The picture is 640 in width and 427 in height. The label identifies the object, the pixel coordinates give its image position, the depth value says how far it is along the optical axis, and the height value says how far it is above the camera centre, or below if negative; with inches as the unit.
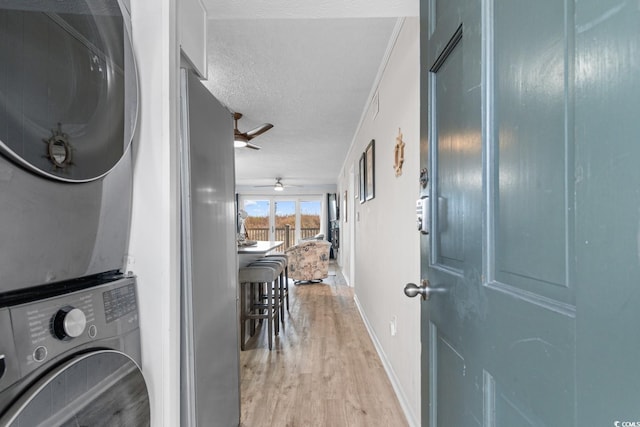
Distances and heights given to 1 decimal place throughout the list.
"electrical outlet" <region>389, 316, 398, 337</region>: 85.9 -31.0
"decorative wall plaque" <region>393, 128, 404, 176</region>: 79.0 +15.2
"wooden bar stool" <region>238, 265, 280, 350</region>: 115.2 -26.4
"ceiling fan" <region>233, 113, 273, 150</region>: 143.2 +37.3
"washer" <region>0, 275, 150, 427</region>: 21.3 -11.2
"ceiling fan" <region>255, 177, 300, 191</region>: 315.3 +31.0
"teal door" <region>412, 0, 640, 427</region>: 14.0 +0.1
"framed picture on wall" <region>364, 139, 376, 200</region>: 121.6 +17.7
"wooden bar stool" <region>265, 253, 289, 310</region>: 147.9 -32.6
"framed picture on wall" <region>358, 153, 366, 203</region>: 149.7 +18.1
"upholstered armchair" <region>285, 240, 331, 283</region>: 231.9 -33.7
